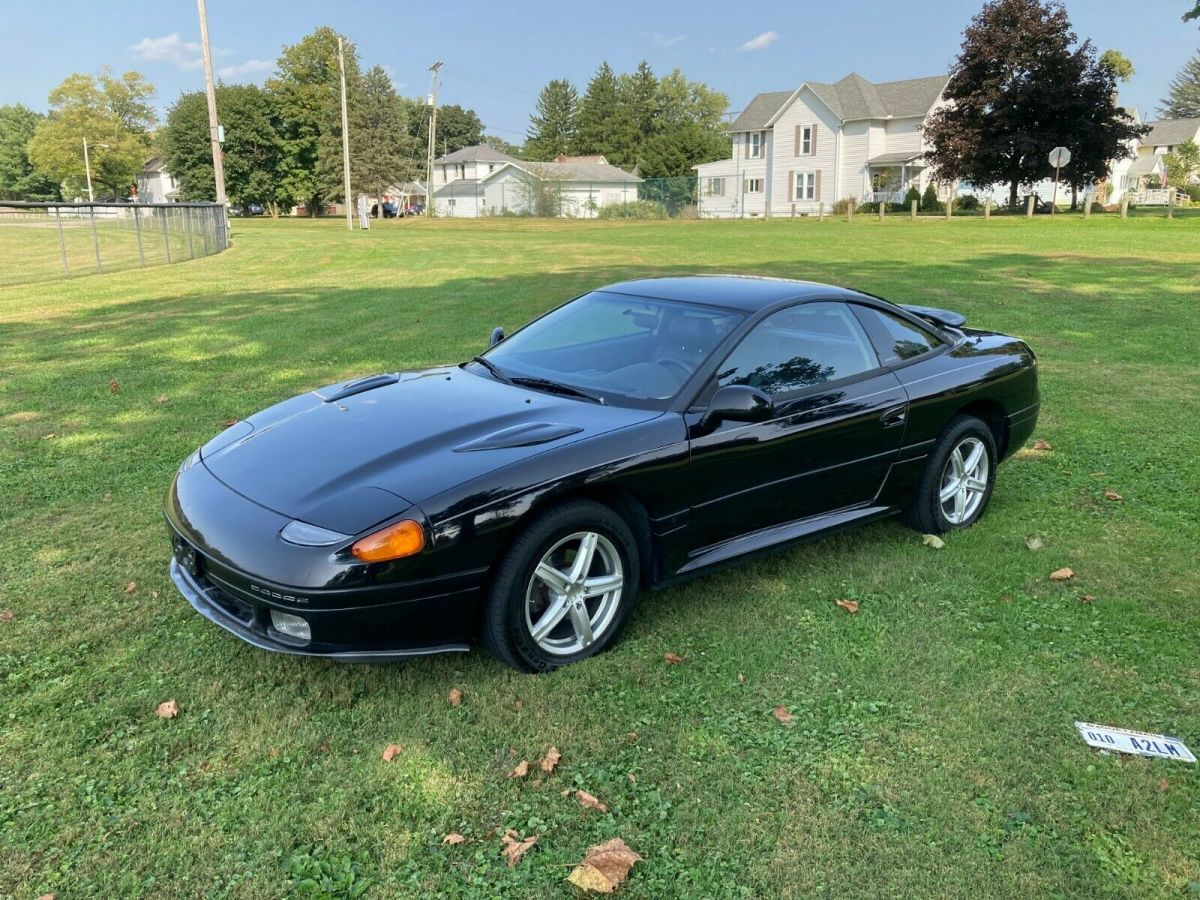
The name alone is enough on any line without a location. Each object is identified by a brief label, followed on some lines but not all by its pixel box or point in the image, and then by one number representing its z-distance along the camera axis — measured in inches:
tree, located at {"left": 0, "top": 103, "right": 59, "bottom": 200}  4200.3
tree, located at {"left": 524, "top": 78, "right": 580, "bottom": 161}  4414.4
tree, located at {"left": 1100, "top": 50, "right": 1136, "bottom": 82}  2050.1
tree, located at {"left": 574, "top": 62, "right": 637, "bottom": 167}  3981.3
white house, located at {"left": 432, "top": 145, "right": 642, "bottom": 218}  2372.0
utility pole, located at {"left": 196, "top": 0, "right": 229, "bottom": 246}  1106.1
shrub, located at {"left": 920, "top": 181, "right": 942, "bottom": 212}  1867.6
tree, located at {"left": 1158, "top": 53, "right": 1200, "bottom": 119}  4958.2
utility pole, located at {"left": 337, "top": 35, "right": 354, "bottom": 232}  1813.7
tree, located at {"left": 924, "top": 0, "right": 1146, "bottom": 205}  1685.5
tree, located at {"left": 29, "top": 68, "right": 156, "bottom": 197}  3312.0
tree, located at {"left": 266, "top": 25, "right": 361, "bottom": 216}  2807.6
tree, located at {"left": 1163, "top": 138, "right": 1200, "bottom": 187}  2329.0
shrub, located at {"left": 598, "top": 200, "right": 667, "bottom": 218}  2186.3
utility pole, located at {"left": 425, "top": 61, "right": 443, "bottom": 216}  2925.7
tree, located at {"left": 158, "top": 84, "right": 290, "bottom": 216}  2807.6
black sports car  122.7
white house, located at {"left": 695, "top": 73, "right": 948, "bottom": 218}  2144.4
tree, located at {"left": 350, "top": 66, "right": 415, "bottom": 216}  2689.5
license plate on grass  120.0
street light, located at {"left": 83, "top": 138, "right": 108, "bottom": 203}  3183.1
